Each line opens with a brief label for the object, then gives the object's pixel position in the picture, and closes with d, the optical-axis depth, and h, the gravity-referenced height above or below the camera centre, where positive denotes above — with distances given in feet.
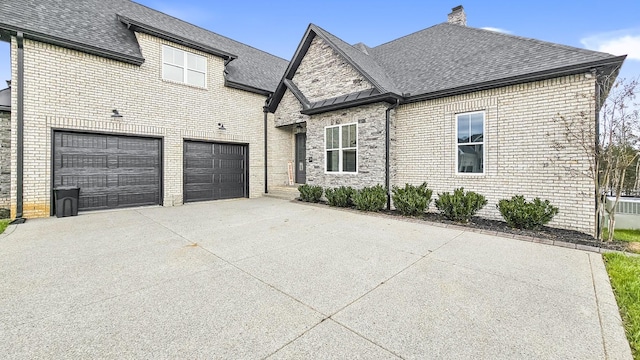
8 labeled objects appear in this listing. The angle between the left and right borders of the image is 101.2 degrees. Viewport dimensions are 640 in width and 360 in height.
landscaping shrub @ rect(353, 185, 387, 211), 26.86 -1.93
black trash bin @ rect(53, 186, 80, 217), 24.62 -2.05
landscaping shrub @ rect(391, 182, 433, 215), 24.35 -1.77
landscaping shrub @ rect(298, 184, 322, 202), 33.09 -1.61
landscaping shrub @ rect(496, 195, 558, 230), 19.19 -2.33
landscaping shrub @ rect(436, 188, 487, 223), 21.98 -2.00
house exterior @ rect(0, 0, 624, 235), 22.26 +7.40
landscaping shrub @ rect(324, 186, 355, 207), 29.73 -1.89
